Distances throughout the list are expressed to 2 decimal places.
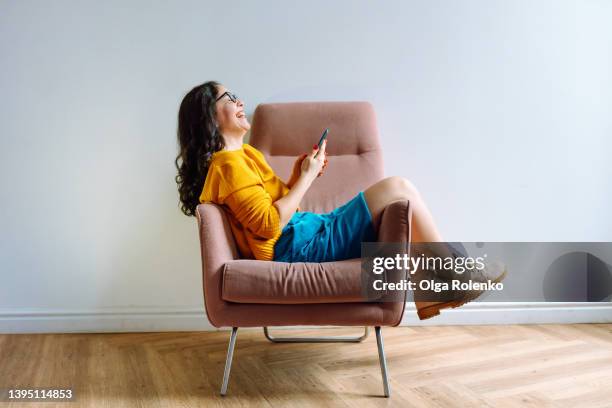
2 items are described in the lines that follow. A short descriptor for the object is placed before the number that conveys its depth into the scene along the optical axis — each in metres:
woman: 1.69
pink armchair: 1.55
